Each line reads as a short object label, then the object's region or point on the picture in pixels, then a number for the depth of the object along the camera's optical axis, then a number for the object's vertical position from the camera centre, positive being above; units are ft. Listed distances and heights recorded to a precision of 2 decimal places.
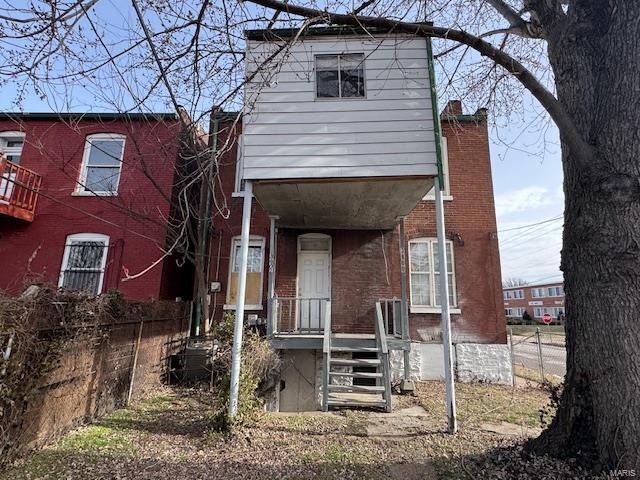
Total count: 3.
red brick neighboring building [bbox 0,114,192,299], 31.40 +8.70
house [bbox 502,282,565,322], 186.95 +4.81
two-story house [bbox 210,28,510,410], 18.93 +7.00
